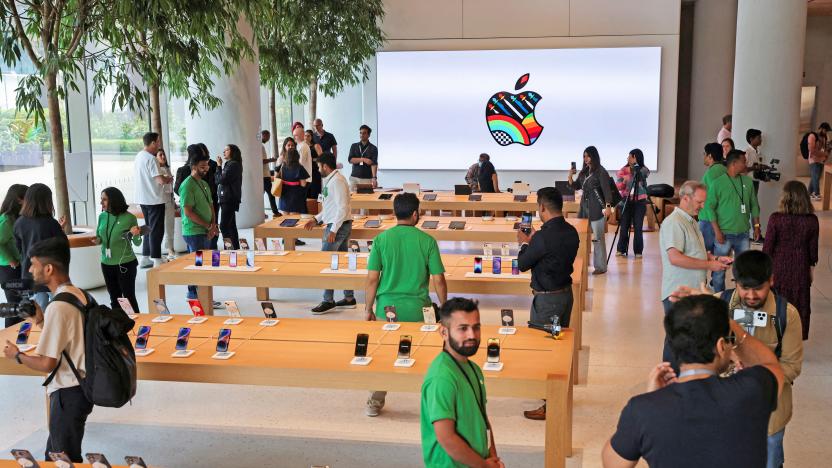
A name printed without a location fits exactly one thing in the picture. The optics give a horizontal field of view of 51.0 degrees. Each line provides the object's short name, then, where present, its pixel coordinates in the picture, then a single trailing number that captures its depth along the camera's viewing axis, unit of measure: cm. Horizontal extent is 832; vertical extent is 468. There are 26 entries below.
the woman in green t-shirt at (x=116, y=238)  712
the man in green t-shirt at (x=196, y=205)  836
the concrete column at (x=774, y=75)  1223
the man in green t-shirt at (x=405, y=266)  545
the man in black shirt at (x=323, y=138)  1512
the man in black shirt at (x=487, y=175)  1306
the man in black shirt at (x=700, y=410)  256
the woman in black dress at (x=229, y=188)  1041
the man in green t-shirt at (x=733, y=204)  796
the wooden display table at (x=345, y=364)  426
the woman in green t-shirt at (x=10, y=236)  666
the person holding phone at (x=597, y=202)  972
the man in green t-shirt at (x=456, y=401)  306
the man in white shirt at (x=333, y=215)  823
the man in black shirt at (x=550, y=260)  558
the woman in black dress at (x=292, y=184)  1104
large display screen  1700
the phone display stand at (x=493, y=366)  436
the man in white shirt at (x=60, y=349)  390
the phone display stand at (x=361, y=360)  450
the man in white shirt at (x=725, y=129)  1488
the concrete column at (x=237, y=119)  1286
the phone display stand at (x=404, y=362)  447
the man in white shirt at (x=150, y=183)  1022
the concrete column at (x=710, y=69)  1975
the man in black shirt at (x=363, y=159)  1438
